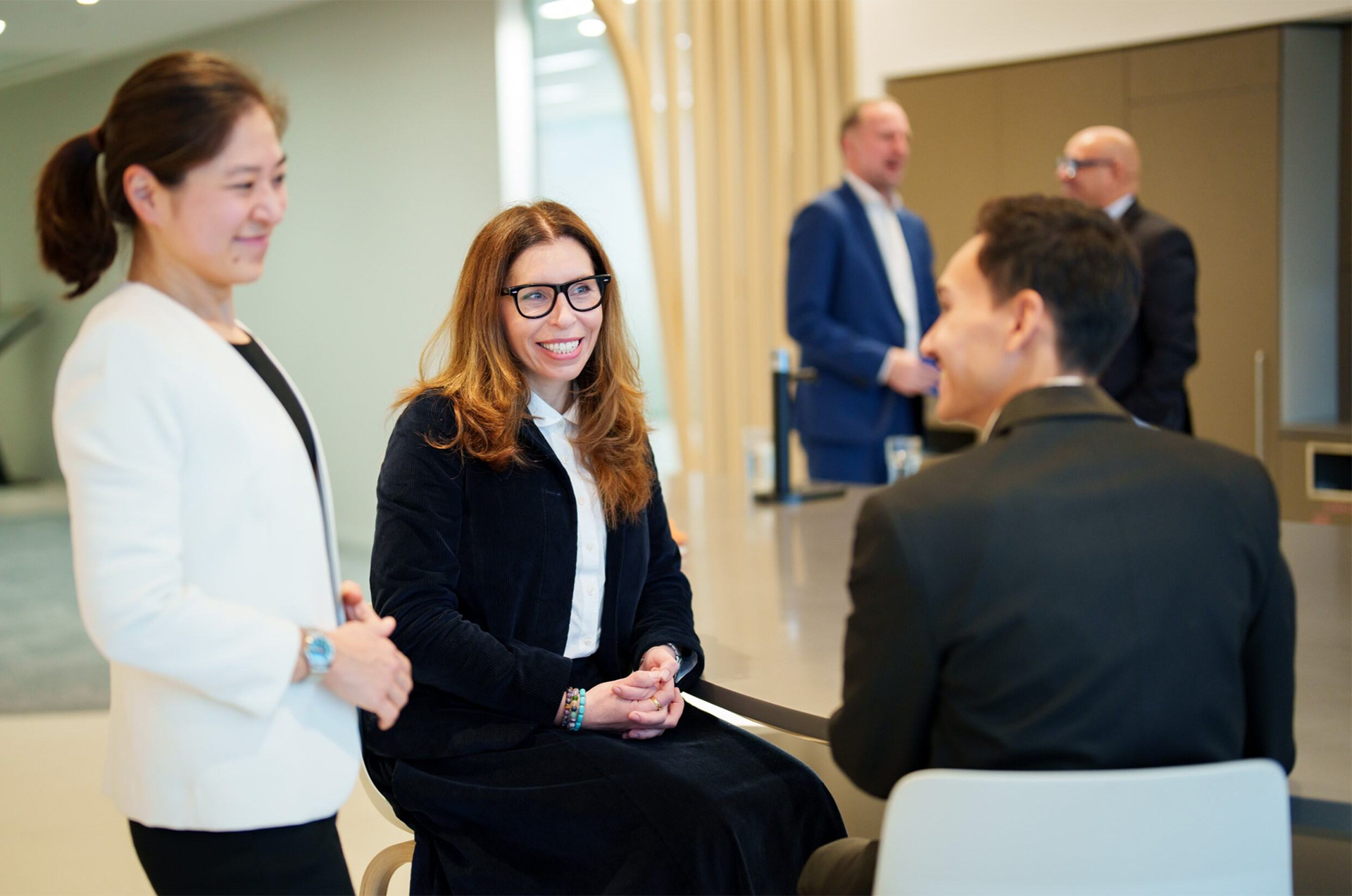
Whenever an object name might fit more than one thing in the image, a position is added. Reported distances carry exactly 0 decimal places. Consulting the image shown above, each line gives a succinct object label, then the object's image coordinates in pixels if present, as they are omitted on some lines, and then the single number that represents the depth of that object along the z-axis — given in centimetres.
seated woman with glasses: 179
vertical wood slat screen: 580
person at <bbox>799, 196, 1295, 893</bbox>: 127
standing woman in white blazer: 127
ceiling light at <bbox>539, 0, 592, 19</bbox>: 589
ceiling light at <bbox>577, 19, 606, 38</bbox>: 596
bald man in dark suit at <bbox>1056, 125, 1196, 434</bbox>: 382
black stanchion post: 340
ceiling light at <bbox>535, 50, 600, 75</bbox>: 593
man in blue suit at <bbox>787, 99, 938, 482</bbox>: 420
